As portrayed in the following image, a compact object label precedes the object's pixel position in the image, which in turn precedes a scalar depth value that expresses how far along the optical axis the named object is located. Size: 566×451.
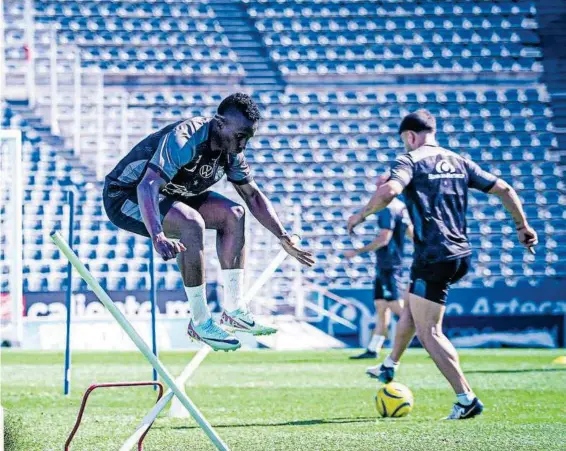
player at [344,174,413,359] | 26.81
